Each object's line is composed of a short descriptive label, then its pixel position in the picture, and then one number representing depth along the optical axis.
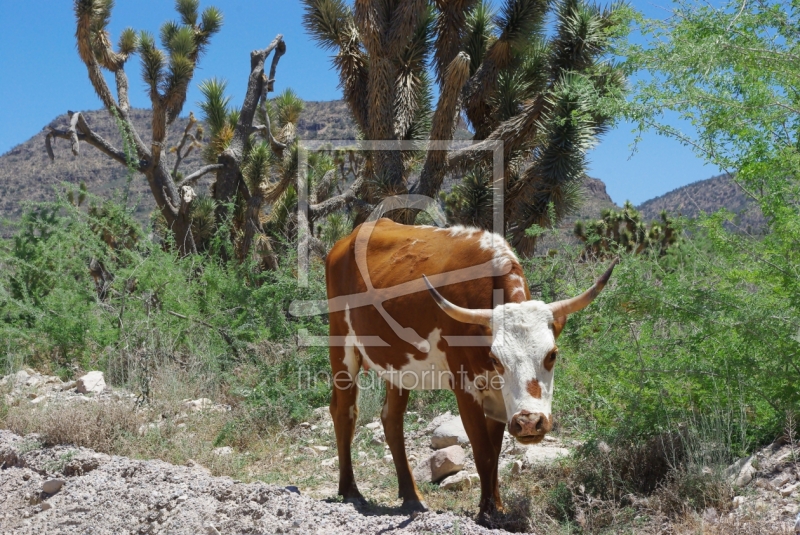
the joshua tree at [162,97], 17.80
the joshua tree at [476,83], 15.10
